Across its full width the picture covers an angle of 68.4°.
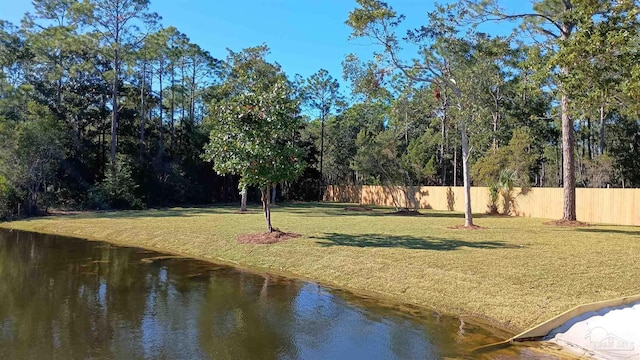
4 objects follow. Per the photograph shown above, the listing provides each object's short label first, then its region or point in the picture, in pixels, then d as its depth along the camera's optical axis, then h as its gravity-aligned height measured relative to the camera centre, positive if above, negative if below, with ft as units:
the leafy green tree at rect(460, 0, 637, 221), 40.29 +13.03
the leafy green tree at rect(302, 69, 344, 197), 157.38 +32.46
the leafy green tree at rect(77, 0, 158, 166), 108.88 +38.50
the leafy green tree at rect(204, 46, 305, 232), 46.94 +5.30
